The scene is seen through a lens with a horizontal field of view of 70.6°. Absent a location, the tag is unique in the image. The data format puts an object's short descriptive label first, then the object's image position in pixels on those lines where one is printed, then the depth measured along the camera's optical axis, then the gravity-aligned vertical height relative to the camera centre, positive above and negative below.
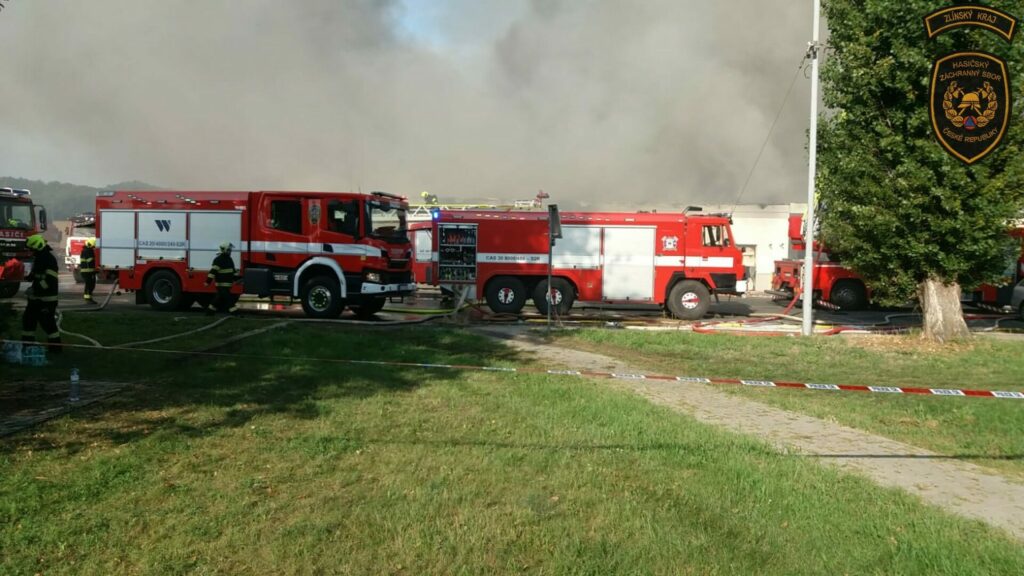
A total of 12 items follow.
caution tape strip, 6.55 -1.06
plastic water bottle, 6.75 -1.06
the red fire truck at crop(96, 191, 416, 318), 15.87 +0.79
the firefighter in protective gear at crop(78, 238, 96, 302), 18.36 +0.28
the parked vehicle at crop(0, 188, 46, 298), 19.50 +1.50
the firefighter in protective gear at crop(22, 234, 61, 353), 9.78 -0.36
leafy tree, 12.13 +2.04
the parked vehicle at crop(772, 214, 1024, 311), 20.48 +0.09
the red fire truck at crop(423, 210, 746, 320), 18.53 +0.65
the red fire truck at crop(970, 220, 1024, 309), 20.28 -0.02
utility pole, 14.35 +1.81
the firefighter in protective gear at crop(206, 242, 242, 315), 15.52 +0.10
